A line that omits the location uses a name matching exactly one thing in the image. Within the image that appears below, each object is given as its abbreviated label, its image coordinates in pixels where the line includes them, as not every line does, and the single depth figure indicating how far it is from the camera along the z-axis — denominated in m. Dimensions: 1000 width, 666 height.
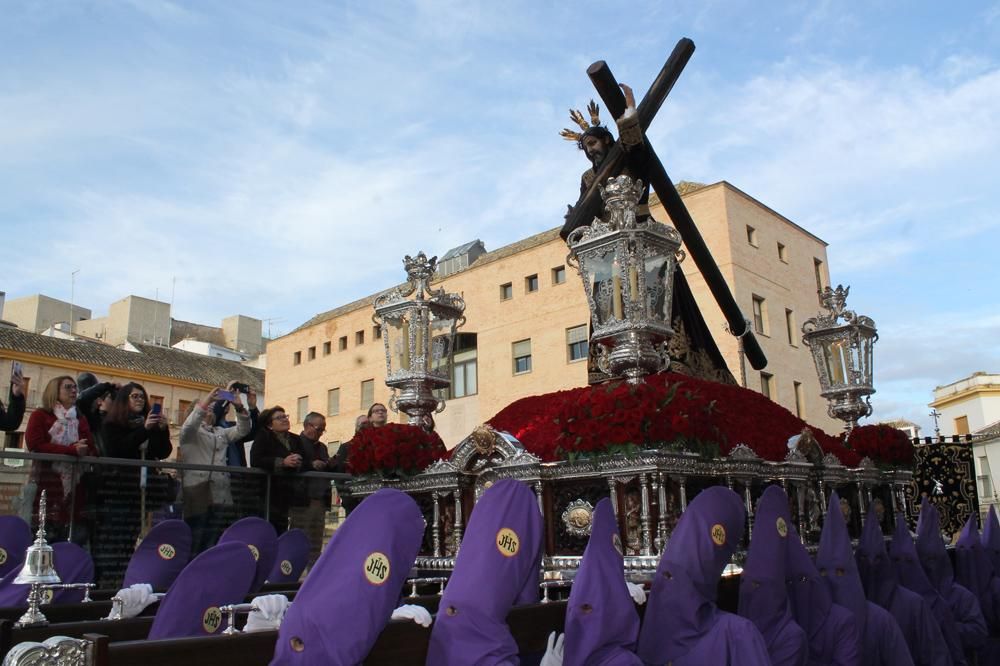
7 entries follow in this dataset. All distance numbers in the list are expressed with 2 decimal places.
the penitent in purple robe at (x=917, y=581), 7.24
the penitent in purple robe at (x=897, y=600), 6.54
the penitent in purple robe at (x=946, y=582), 7.77
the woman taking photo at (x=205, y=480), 7.38
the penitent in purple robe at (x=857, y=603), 5.79
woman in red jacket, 6.61
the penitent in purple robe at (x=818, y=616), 5.39
